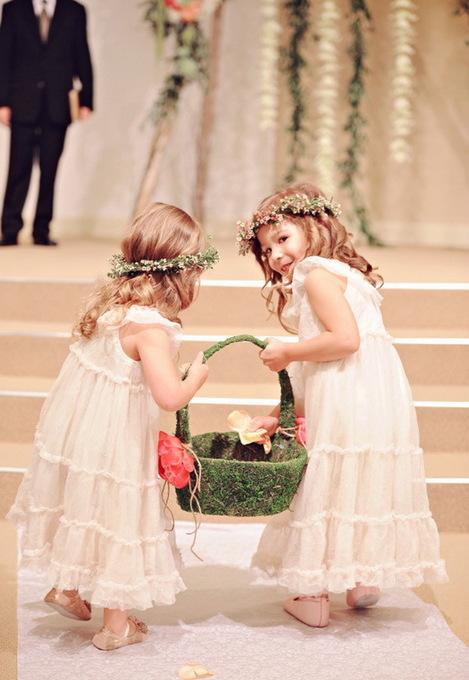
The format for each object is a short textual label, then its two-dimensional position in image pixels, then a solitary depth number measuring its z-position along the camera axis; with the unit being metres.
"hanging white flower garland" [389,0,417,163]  13.01
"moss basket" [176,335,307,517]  5.15
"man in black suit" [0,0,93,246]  12.80
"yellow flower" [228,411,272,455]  5.67
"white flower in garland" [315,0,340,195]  12.92
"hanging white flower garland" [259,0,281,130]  12.86
